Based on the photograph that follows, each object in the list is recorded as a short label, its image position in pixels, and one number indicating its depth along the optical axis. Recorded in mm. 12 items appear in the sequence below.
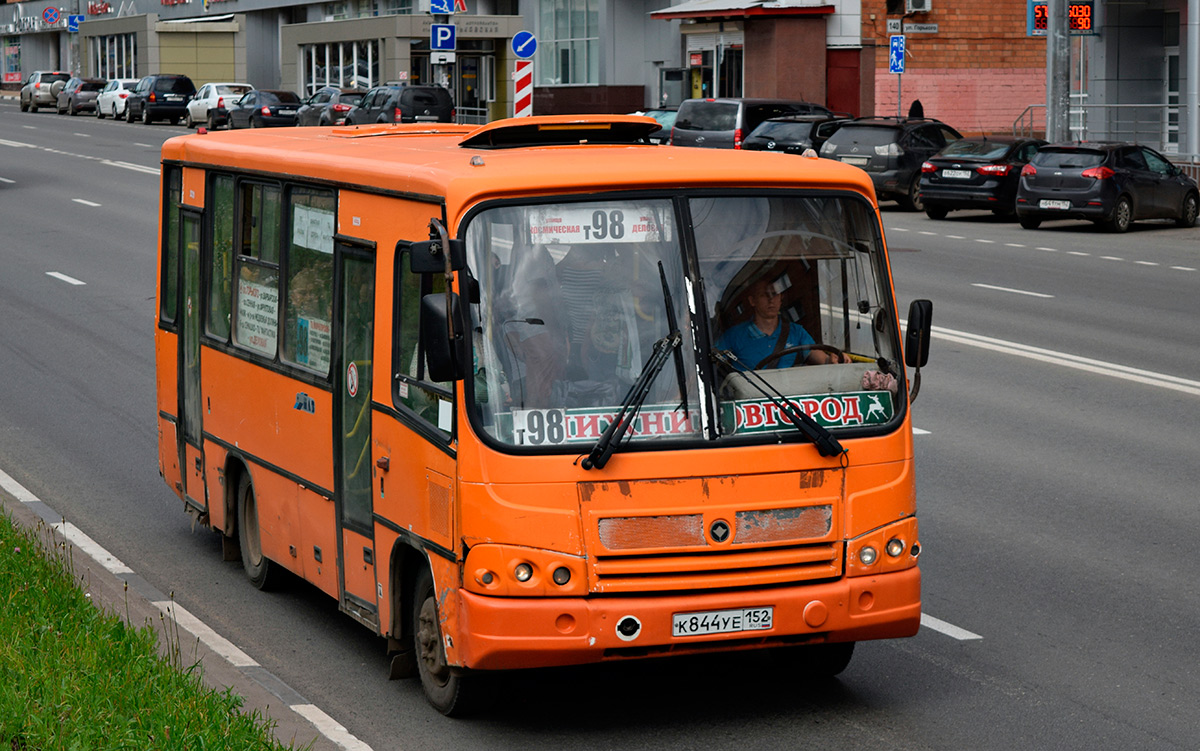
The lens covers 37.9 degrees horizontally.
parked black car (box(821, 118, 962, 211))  32594
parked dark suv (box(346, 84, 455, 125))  48094
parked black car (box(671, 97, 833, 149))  36000
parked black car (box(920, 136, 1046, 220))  30844
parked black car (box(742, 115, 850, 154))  34281
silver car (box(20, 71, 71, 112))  78625
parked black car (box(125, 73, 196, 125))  65625
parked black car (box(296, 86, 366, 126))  52719
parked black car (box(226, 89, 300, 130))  56688
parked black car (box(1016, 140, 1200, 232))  29031
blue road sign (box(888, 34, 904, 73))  39938
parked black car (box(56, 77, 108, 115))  74500
